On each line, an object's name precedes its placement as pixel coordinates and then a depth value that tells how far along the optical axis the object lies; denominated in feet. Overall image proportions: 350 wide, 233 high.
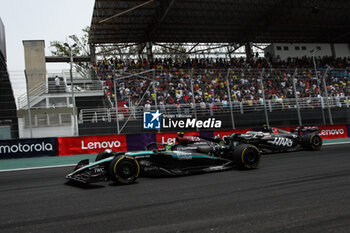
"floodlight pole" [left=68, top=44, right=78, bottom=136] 40.98
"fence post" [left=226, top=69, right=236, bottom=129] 44.34
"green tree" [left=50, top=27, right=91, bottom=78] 124.06
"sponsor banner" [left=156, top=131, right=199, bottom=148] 41.73
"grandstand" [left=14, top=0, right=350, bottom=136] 45.52
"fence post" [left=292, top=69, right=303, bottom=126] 47.67
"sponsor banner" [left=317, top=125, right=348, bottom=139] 50.11
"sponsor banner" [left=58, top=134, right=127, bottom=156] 38.70
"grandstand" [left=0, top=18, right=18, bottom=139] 36.88
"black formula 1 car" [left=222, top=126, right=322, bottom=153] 30.22
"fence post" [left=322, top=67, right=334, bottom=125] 49.79
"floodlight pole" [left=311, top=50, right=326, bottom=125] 50.44
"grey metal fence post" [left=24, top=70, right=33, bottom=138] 36.96
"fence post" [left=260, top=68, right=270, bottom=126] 45.95
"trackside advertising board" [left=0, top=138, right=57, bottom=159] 36.09
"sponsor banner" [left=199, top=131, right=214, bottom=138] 43.42
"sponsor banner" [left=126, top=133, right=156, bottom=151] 40.81
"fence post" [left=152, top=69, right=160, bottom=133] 41.16
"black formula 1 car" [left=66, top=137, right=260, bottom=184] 17.47
